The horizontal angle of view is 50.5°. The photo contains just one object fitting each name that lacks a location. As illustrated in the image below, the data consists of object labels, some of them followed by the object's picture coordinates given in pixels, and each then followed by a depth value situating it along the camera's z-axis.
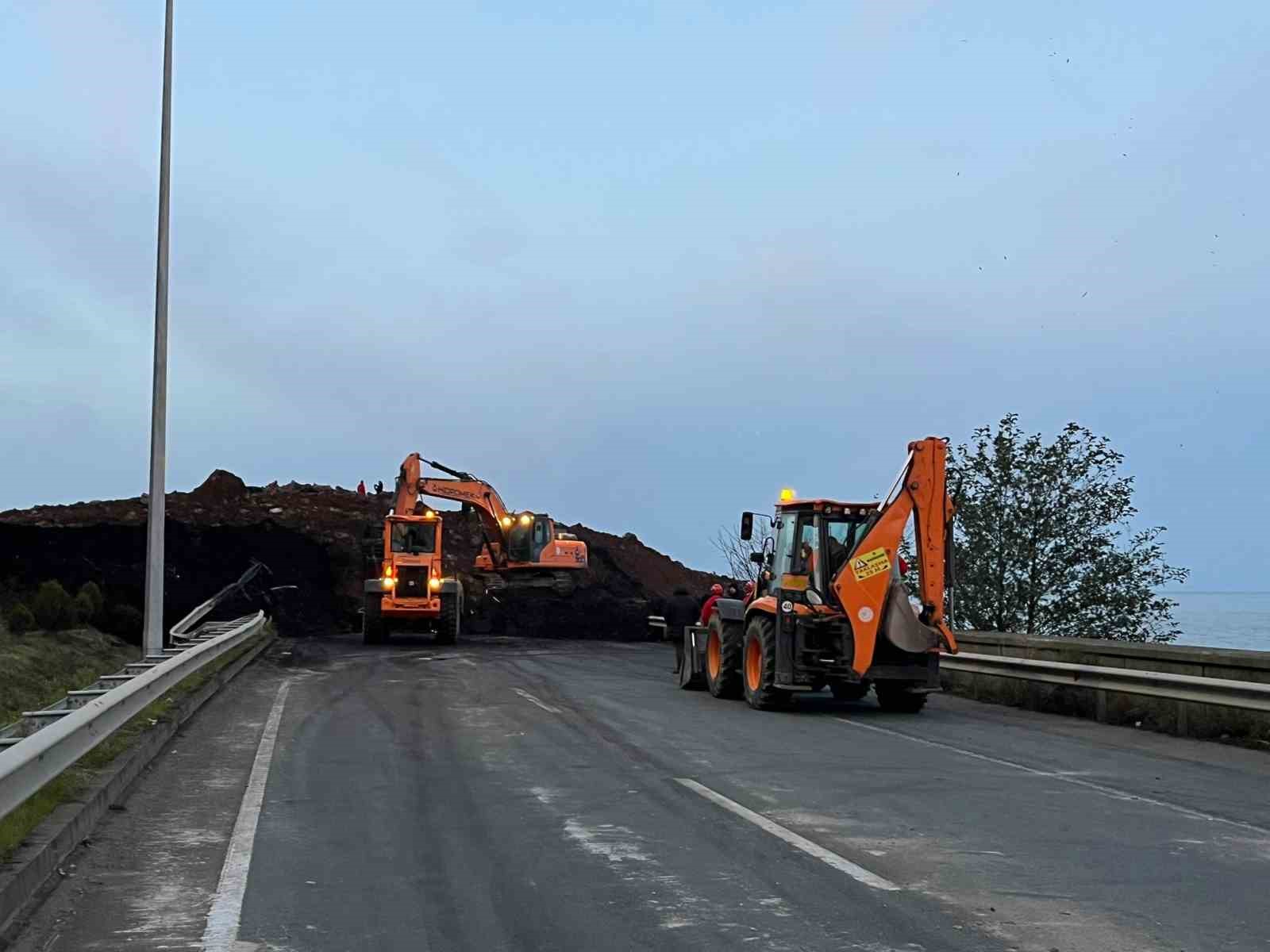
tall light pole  20.08
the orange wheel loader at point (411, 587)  35.94
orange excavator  39.31
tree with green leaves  27.67
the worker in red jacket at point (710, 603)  21.52
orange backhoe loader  17.67
